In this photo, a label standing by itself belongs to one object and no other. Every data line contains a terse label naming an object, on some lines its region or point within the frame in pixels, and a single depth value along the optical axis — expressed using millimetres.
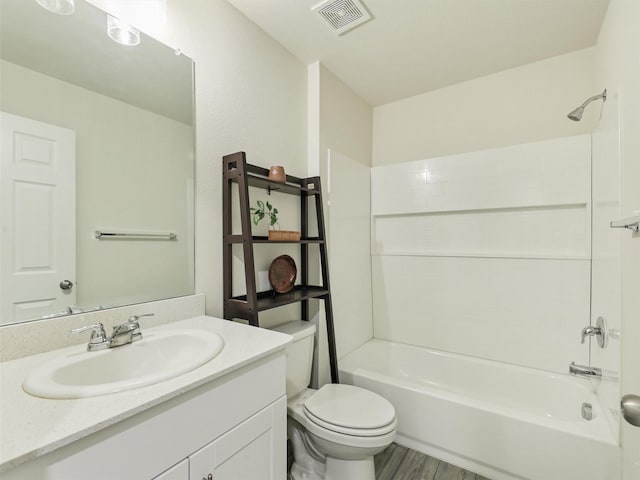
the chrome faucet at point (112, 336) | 971
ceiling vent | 1558
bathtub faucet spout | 1332
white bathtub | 1375
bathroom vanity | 571
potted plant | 1601
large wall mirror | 935
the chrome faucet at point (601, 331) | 1473
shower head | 1493
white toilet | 1320
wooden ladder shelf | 1397
